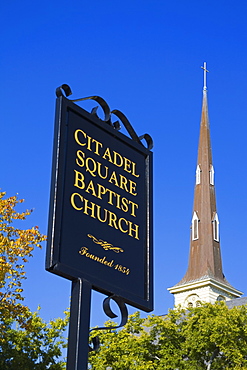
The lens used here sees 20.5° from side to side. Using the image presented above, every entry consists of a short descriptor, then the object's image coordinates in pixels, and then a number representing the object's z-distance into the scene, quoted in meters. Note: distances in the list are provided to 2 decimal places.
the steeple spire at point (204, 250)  80.38
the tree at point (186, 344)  30.97
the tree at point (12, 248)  22.55
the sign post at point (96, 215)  6.45
